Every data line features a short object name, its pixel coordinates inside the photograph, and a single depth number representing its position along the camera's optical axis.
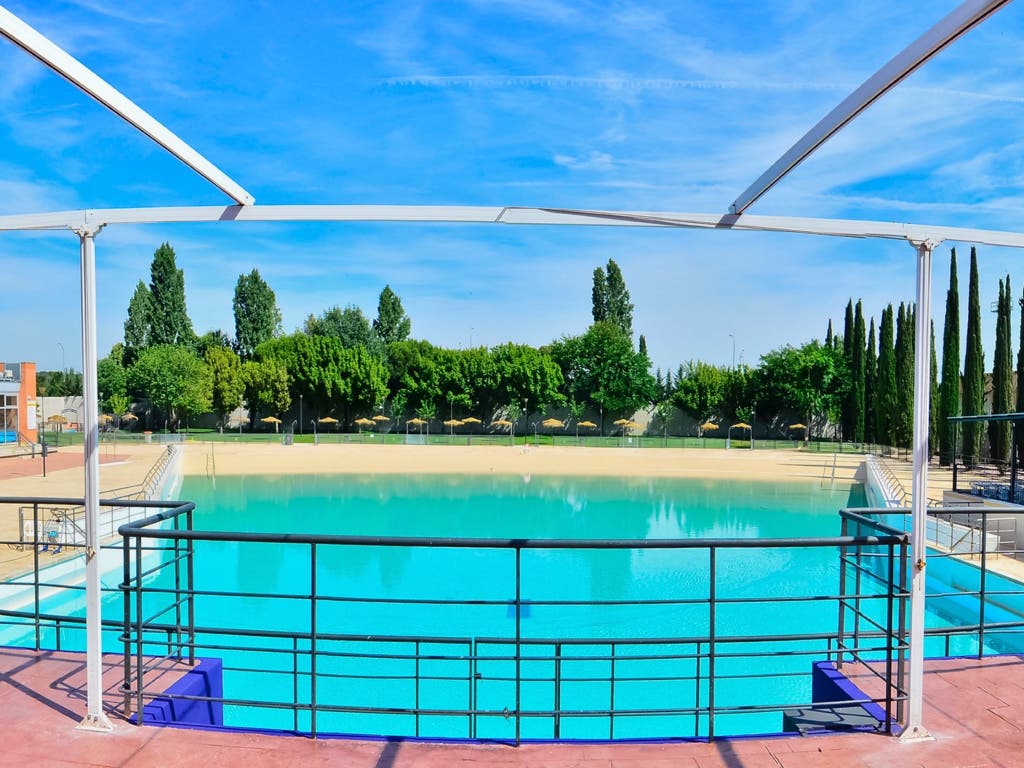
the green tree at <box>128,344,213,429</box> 43.84
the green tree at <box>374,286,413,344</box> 59.44
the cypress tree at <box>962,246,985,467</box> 27.52
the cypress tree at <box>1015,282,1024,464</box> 23.21
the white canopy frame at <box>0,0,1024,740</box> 2.96
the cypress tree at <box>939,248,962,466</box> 27.67
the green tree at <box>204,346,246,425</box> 44.94
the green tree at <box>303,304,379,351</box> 59.34
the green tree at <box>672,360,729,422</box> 45.03
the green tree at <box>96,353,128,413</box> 44.03
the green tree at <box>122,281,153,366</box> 47.97
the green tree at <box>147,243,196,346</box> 48.59
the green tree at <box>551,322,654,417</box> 45.84
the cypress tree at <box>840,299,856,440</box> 39.11
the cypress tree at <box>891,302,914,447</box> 32.06
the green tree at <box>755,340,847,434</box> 41.25
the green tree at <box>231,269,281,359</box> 55.81
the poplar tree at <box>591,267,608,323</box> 50.81
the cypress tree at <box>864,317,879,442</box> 36.09
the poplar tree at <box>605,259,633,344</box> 50.97
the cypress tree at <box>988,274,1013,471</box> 26.02
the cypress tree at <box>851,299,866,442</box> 37.00
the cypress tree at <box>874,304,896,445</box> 33.22
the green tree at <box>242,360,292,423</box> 44.94
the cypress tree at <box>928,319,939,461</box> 29.30
